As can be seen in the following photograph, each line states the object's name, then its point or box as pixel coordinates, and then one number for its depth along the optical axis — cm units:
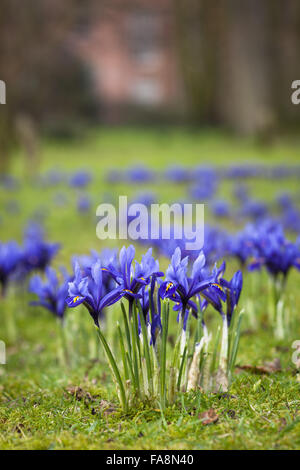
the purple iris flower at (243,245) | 452
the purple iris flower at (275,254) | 402
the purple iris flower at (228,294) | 316
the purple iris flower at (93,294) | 273
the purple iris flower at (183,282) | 280
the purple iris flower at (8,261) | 469
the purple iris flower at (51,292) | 414
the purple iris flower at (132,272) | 278
